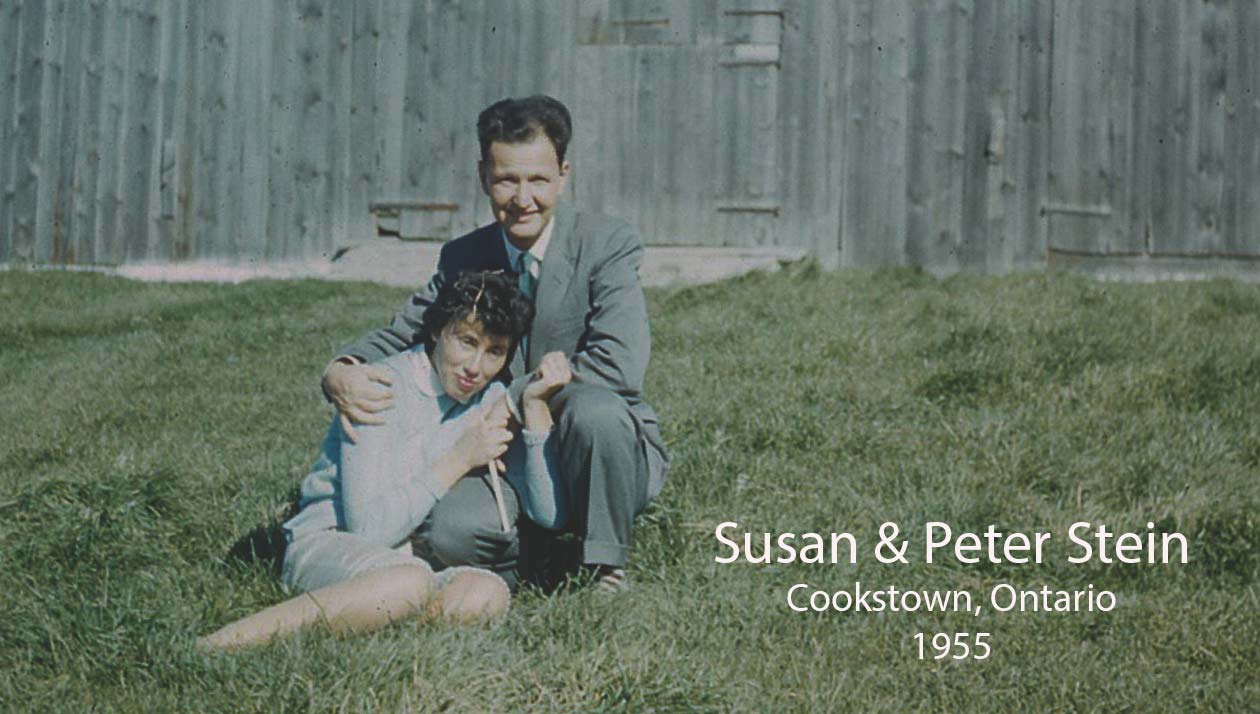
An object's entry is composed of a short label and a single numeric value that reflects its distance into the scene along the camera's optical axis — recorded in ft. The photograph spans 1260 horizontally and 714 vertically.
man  11.91
